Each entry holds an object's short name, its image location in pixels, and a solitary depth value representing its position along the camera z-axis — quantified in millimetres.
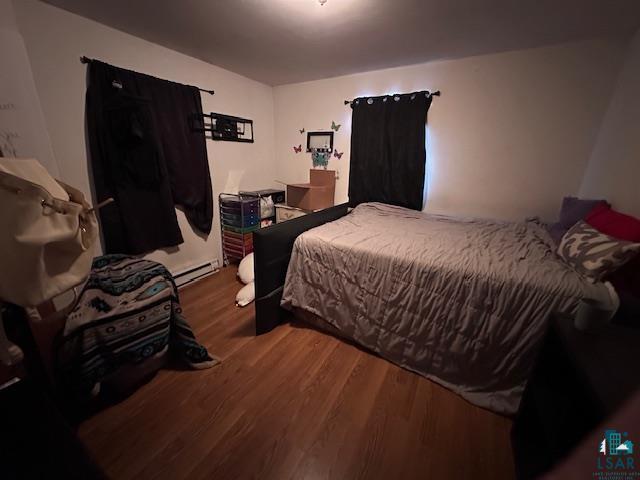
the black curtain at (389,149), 2607
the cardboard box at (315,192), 2971
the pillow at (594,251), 1175
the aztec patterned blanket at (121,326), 1175
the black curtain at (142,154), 1917
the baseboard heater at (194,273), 2539
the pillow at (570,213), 1818
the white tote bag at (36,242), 625
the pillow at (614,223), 1309
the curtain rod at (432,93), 2488
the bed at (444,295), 1283
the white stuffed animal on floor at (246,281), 2252
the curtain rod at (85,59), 1784
